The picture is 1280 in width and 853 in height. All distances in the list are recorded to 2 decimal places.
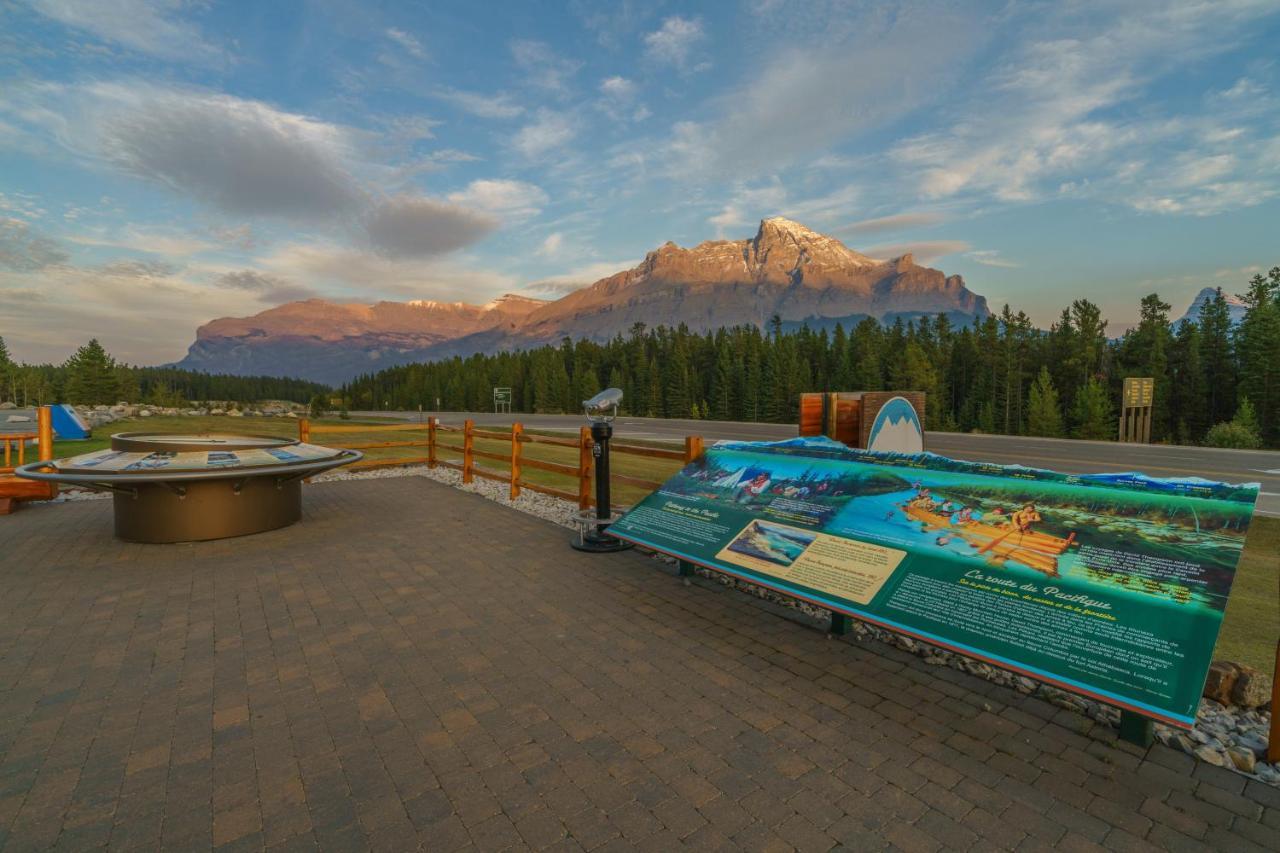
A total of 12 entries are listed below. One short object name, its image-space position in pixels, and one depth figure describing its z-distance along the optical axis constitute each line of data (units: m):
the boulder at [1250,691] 3.25
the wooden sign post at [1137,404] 31.36
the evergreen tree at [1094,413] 44.34
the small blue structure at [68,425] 19.06
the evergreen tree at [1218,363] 44.22
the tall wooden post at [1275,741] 2.76
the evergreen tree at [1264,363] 38.31
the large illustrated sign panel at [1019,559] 2.54
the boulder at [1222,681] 3.31
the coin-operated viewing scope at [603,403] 7.16
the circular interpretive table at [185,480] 6.44
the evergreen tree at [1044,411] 47.00
